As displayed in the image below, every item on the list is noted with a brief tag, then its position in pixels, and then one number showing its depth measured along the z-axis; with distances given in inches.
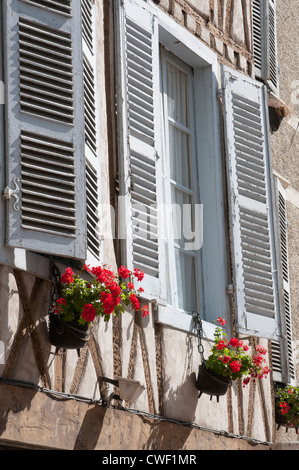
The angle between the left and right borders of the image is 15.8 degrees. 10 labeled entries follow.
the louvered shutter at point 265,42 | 359.6
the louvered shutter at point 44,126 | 215.2
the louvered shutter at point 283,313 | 328.8
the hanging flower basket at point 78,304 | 219.1
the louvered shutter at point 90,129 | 240.8
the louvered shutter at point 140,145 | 262.8
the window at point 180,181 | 292.0
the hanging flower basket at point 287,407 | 318.3
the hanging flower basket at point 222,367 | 274.2
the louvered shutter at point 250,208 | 304.3
